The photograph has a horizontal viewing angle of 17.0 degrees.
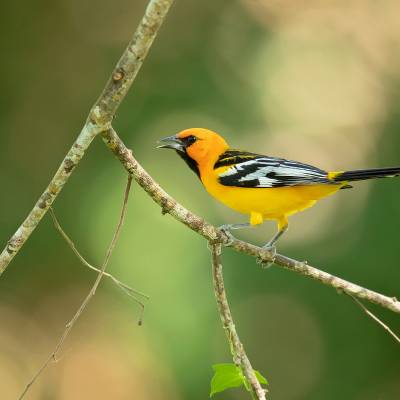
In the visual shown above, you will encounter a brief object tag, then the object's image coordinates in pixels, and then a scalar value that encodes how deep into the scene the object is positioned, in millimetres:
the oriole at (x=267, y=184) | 8391
